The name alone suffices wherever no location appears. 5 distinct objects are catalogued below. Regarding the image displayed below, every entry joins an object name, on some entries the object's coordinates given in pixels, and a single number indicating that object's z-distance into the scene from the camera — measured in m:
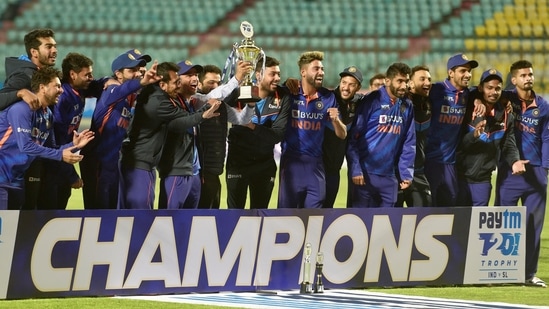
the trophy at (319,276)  18.70
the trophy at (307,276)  18.64
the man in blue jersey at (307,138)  21.05
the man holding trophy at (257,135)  20.19
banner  17.09
